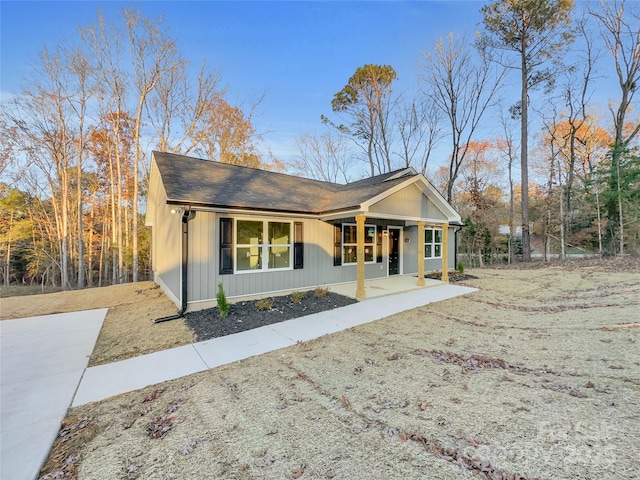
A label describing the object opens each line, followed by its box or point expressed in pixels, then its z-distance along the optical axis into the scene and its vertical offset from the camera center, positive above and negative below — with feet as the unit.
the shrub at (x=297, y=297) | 22.85 -4.51
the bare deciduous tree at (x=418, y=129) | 64.85 +29.98
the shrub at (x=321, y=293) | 24.54 -4.45
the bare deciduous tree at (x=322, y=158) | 72.38 +25.36
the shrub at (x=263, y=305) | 21.09 -4.84
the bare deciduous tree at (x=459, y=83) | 56.54 +36.81
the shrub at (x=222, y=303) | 19.39 -4.25
